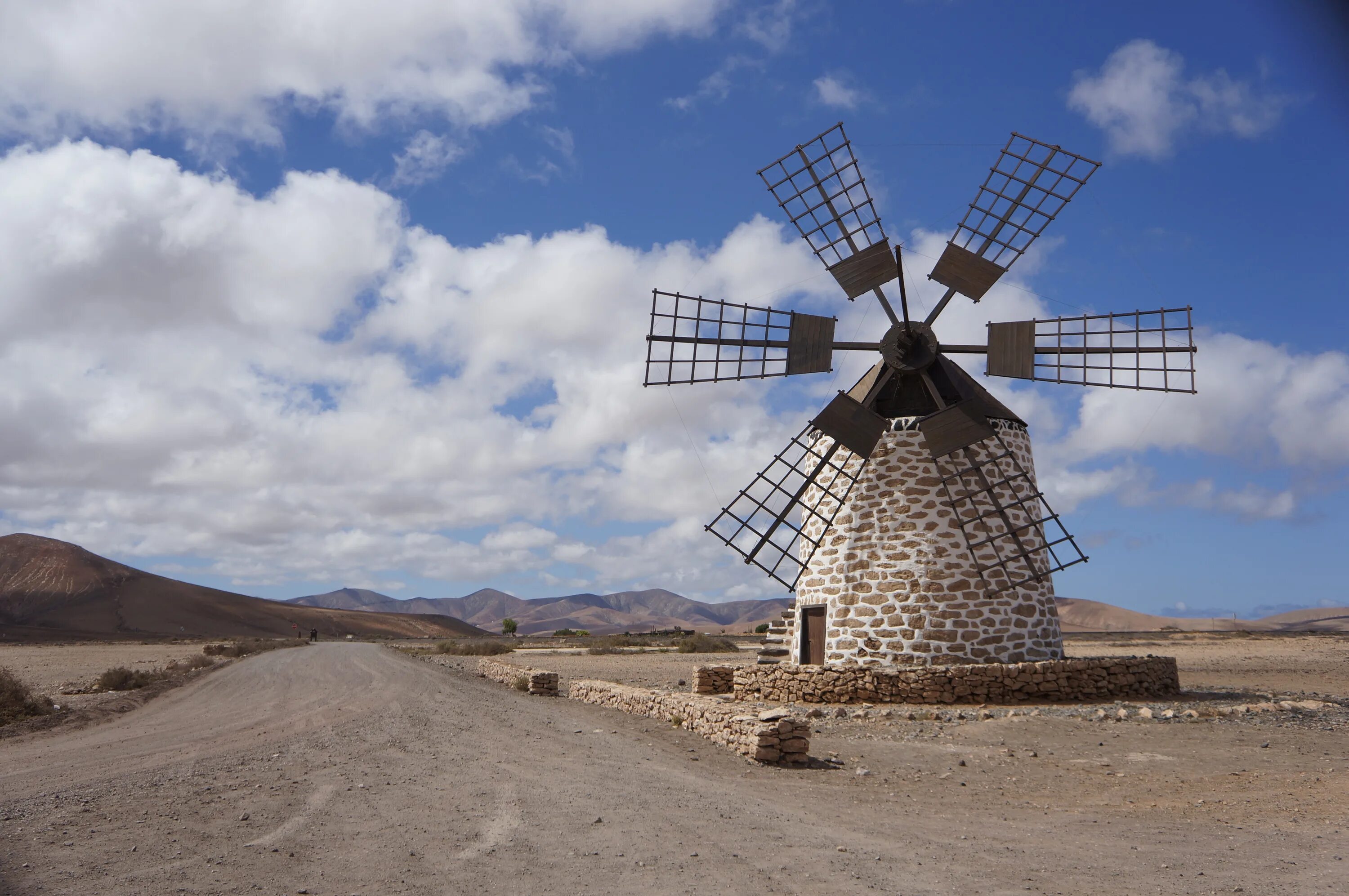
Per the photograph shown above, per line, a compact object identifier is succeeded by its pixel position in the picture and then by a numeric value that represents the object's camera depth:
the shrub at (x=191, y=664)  26.40
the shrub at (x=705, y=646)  42.22
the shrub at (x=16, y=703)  13.94
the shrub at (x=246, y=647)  36.44
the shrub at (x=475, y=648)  40.44
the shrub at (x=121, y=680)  19.81
